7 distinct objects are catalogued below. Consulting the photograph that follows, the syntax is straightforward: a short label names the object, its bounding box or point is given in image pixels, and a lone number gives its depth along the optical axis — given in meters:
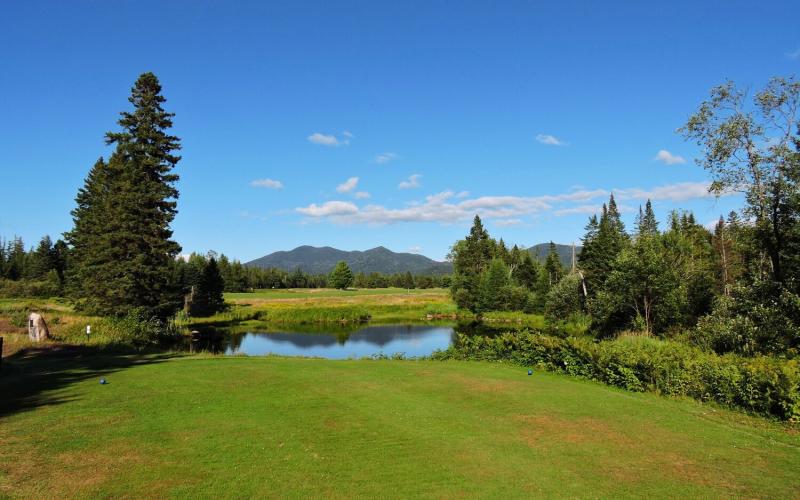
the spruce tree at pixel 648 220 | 96.69
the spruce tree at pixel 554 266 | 91.62
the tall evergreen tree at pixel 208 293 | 66.38
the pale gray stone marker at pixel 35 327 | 22.16
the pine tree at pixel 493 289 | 72.38
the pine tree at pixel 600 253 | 60.06
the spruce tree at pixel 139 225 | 33.28
